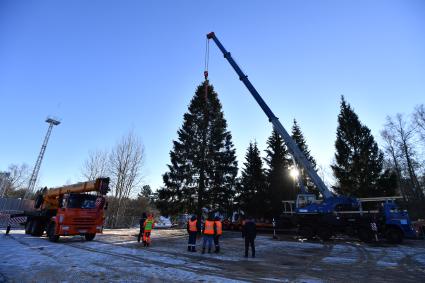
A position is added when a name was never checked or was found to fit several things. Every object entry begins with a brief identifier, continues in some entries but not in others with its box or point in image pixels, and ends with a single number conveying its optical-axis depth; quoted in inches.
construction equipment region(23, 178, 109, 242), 532.4
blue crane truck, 657.0
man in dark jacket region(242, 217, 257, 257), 418.6
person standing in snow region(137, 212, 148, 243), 564.1
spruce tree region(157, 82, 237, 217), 971.3
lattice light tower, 1972.2
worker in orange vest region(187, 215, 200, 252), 458.6
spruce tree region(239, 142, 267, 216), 1176.2
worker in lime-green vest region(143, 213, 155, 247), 512.4
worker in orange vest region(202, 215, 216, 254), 446.3
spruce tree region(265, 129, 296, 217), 1165.1
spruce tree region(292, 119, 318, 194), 1343.6
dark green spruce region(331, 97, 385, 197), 1029.8
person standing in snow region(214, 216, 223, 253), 447.3
